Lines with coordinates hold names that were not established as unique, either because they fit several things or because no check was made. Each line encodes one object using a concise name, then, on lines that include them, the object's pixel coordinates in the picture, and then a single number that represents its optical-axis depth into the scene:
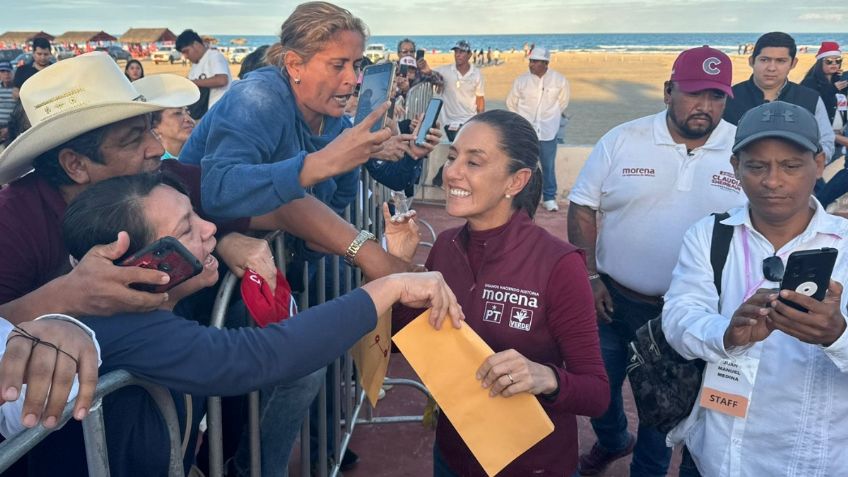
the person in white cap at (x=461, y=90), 11.80
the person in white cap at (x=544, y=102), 10.09
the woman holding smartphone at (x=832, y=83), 8.37
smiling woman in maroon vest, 2.18
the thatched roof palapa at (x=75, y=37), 73.06
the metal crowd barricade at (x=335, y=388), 2.18
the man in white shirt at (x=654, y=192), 3.42
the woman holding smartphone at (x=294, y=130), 2.38
